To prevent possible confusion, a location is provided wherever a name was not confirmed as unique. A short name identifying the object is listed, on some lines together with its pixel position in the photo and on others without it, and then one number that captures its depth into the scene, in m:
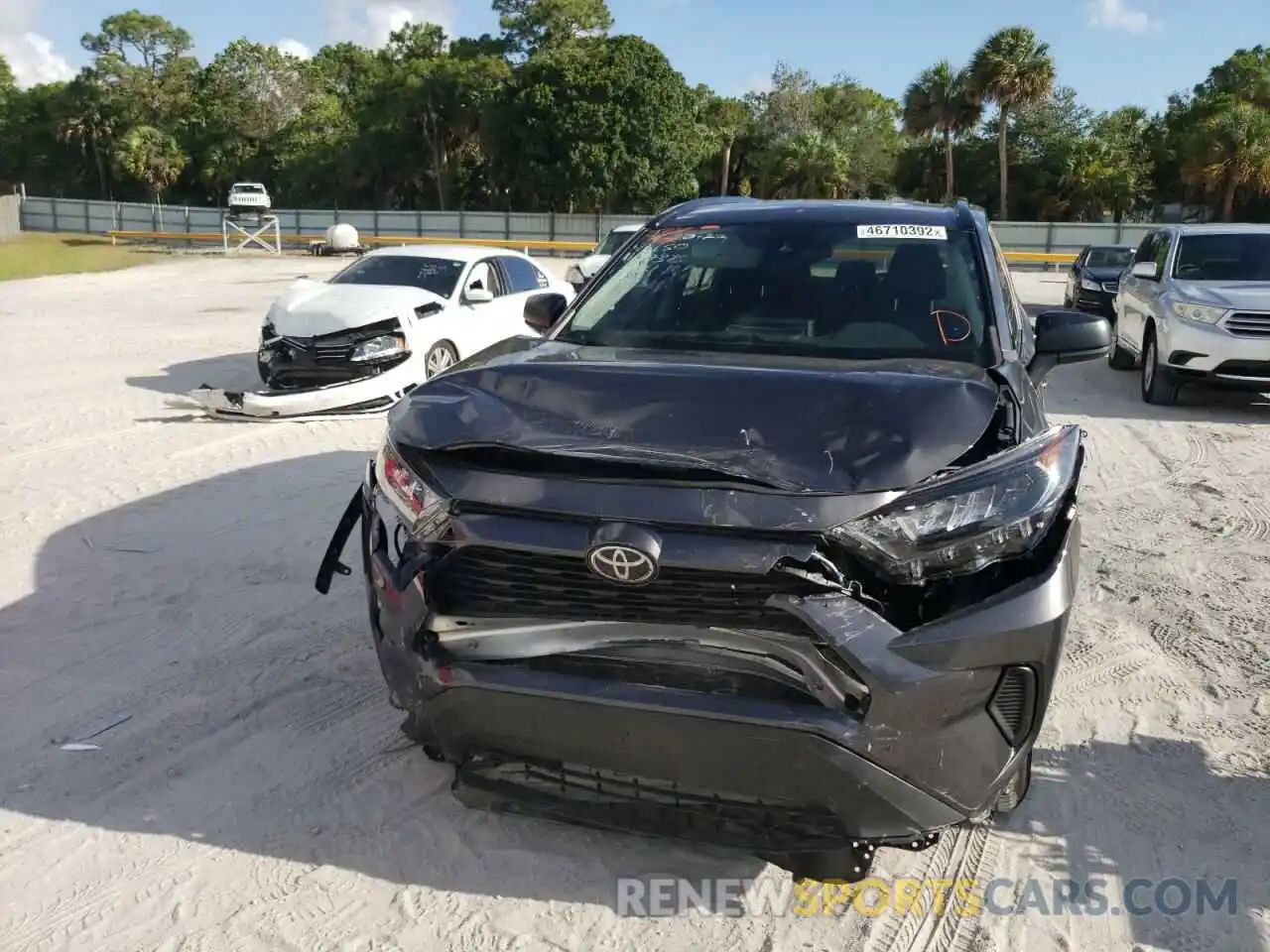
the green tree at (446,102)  51.97
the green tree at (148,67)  62.56
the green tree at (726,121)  55.41
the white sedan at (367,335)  9.37
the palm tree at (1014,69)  44.34
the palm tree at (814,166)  48.69
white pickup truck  41.59
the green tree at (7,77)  70.62
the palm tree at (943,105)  46.66
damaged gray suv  2.54
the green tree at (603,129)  48.31
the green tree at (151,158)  57.88
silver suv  9.88
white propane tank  33.50
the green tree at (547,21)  54.56
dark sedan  18.12
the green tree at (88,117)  62.53
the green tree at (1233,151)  42.44
